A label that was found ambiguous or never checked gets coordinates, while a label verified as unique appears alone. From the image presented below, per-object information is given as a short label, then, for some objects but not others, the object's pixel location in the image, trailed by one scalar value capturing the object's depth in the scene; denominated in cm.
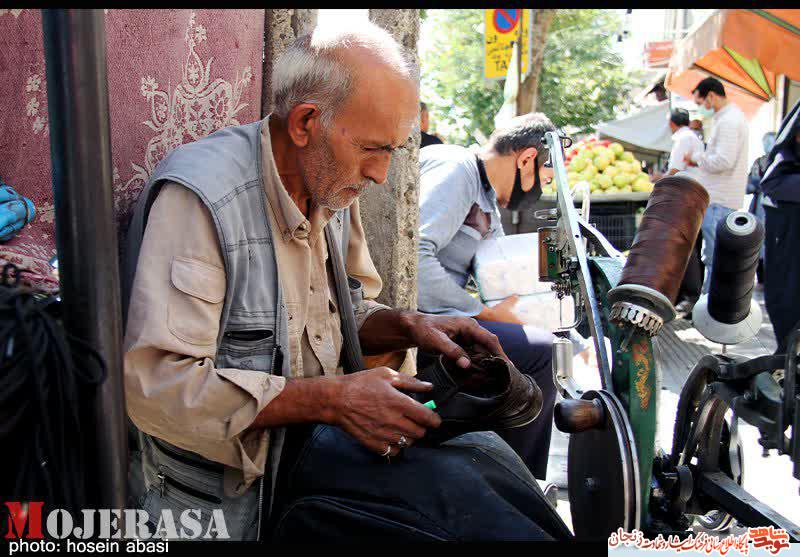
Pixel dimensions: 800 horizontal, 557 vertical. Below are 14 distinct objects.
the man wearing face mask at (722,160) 668
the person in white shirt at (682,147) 713
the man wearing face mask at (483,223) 319
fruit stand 682
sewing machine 170
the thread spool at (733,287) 175
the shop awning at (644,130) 1216
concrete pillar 282
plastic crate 679
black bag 157
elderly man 158
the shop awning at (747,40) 591
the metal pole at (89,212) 99
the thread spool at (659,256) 175
